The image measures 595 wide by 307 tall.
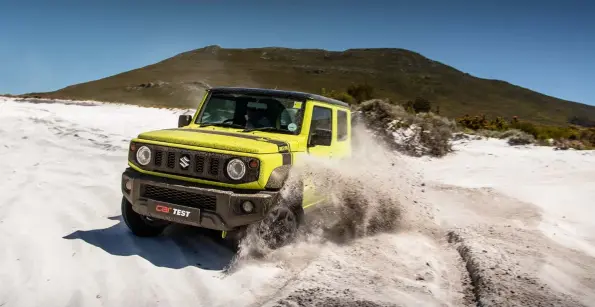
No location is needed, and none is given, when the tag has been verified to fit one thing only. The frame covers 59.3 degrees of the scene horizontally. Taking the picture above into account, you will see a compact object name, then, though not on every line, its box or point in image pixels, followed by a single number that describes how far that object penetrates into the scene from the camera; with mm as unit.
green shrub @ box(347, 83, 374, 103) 30359
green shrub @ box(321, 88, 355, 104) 23750
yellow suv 4828
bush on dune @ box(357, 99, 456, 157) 14680
